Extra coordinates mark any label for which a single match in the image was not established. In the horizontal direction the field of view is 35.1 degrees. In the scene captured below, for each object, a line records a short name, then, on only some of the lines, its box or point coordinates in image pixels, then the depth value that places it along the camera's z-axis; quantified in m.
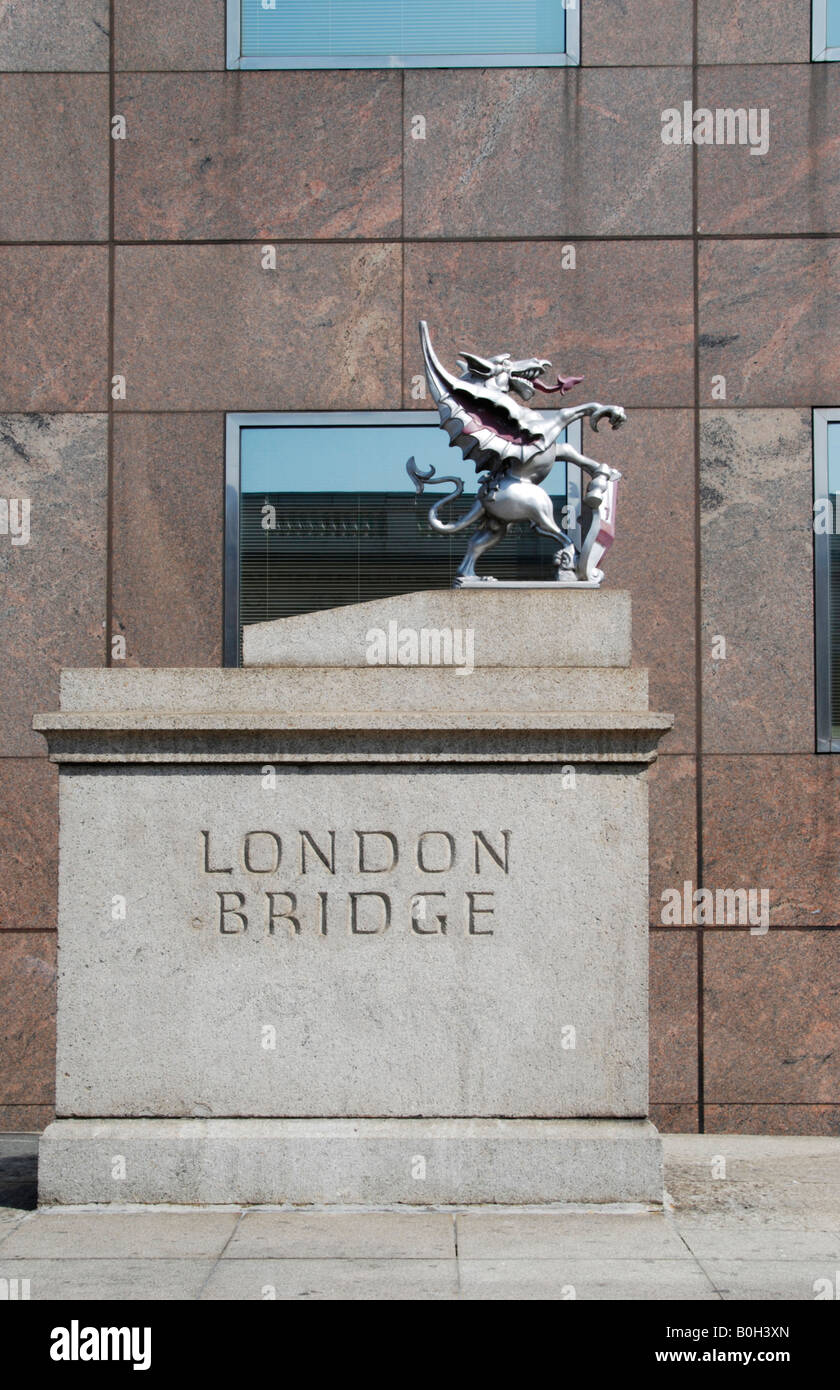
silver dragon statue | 7.45
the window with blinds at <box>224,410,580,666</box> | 9.55
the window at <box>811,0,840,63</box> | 9.45
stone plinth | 6.57
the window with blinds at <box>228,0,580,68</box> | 9.55
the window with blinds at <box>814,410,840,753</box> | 9.32
